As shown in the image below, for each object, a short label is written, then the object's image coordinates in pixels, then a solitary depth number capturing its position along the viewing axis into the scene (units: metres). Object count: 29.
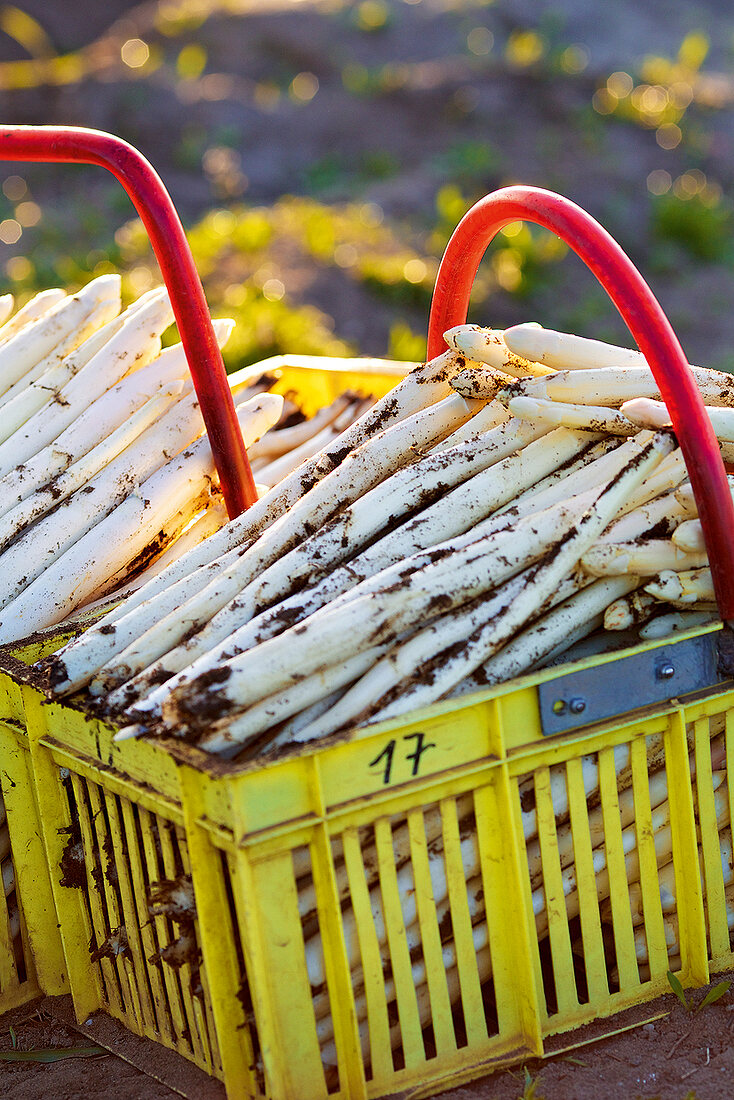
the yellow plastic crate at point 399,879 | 1.71
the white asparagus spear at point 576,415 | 1.82
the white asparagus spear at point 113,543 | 1.94
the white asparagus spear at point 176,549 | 1.98
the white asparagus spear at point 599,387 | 1.83
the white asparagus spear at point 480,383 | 1.88
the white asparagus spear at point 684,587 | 1.77
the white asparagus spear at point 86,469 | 1.98
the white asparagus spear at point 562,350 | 1.85
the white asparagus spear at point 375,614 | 1.73
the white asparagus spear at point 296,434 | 2.17
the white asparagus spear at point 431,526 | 1.78
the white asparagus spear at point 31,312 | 2.16
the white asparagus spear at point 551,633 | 1.76
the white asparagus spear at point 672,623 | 1.79
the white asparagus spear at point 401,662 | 1.73
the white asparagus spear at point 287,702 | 1.72
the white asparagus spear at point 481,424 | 1.87
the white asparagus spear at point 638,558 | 1.78
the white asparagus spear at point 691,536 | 1.77
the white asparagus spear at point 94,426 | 2.00
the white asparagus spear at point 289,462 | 2.12
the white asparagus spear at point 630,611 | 1.78
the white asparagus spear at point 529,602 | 1.73
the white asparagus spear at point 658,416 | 1.79
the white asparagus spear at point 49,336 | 2.09
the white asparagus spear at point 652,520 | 1.79
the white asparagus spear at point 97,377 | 2.02
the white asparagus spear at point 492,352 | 1.88
